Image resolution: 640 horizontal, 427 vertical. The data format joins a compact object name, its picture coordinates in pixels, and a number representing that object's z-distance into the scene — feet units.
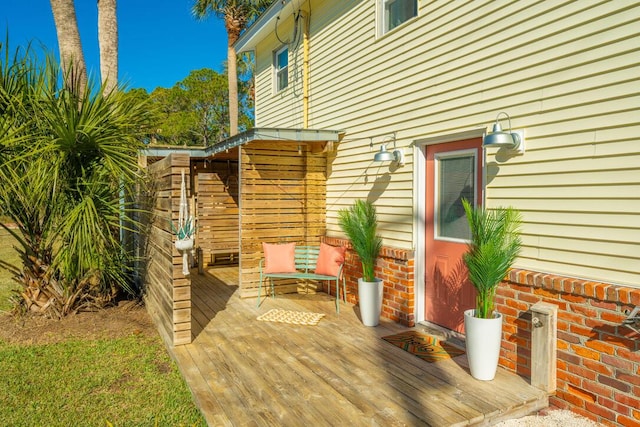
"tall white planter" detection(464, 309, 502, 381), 11.62
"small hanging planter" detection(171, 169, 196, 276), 13.87
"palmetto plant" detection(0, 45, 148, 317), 15.23
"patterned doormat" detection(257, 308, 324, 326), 17.41
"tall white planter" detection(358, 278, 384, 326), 16.60
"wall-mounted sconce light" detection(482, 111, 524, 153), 11.68
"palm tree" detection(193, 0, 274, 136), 56.29
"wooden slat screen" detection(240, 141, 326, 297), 21.27
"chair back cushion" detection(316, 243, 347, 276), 19.67
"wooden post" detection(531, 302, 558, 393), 10.87
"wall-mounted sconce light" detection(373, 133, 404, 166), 17.12
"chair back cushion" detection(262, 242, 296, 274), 20.43
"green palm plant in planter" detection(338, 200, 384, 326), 16.65
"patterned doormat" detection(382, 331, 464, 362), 13.75
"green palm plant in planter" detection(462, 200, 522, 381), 11.61
